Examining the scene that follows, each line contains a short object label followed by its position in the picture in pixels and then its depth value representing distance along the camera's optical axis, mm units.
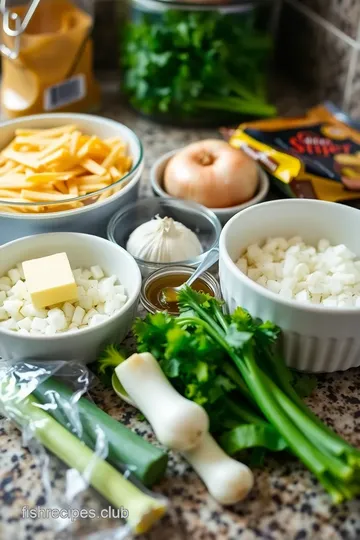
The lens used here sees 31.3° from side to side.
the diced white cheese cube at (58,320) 829
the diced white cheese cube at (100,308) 868
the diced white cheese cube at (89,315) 854
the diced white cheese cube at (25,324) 829
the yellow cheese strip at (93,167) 1034
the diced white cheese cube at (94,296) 884
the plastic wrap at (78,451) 673
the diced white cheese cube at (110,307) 857
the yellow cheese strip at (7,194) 990
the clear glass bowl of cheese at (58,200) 950
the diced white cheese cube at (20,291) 872
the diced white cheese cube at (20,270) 905
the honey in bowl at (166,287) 920
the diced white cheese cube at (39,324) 826
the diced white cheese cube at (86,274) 920
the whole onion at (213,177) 1071
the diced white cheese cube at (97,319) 830
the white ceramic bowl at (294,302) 767
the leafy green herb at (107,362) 803
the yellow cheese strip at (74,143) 1047
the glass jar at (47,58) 1223
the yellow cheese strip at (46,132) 1091
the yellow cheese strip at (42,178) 994
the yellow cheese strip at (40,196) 978
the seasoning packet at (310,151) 1116
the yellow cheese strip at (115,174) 1044
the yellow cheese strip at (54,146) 1044
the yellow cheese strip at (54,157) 1023
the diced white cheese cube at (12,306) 850
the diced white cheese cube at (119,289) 894
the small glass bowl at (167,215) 1032
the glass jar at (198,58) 1243
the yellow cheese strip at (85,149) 1047
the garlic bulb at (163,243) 978
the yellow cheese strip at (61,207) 964
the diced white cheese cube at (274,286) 854
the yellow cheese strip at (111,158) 1057
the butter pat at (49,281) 838
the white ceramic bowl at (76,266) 790
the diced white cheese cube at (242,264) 890
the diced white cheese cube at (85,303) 874
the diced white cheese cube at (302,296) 832
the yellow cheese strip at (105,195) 997
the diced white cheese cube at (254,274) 887
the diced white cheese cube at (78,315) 850
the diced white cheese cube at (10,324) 825
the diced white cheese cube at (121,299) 866
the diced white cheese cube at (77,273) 915
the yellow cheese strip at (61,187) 1010
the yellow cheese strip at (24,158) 1021
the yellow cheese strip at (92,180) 1029
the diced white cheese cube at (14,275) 900
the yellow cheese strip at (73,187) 1004
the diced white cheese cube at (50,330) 819
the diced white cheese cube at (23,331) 806
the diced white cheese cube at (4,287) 887
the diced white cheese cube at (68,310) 854
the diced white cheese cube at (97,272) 921
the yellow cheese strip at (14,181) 997
